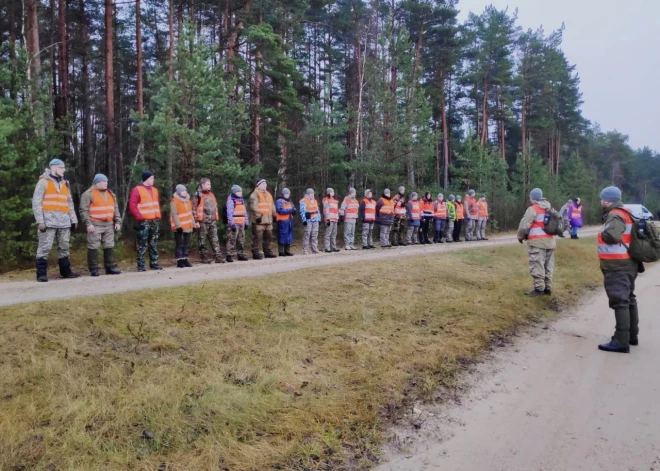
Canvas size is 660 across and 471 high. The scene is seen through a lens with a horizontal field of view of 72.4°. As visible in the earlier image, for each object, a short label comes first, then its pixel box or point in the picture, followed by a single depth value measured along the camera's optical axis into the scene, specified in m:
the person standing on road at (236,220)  12.02
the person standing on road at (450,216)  20.88
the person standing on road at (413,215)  18.59
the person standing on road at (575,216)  22.81
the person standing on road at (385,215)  17.06
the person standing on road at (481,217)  22.64
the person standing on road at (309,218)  14.26
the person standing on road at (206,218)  11.77
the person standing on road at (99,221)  9.32
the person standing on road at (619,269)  6.43
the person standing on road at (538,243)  9.11
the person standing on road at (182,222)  10.78
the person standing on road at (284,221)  13.50
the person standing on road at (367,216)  16.64
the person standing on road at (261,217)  12.55
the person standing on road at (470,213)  22.11
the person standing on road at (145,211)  9.98
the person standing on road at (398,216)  17.78
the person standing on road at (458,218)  21.27
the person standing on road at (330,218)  15.26
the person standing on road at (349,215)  15.97
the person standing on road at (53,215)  8.48
